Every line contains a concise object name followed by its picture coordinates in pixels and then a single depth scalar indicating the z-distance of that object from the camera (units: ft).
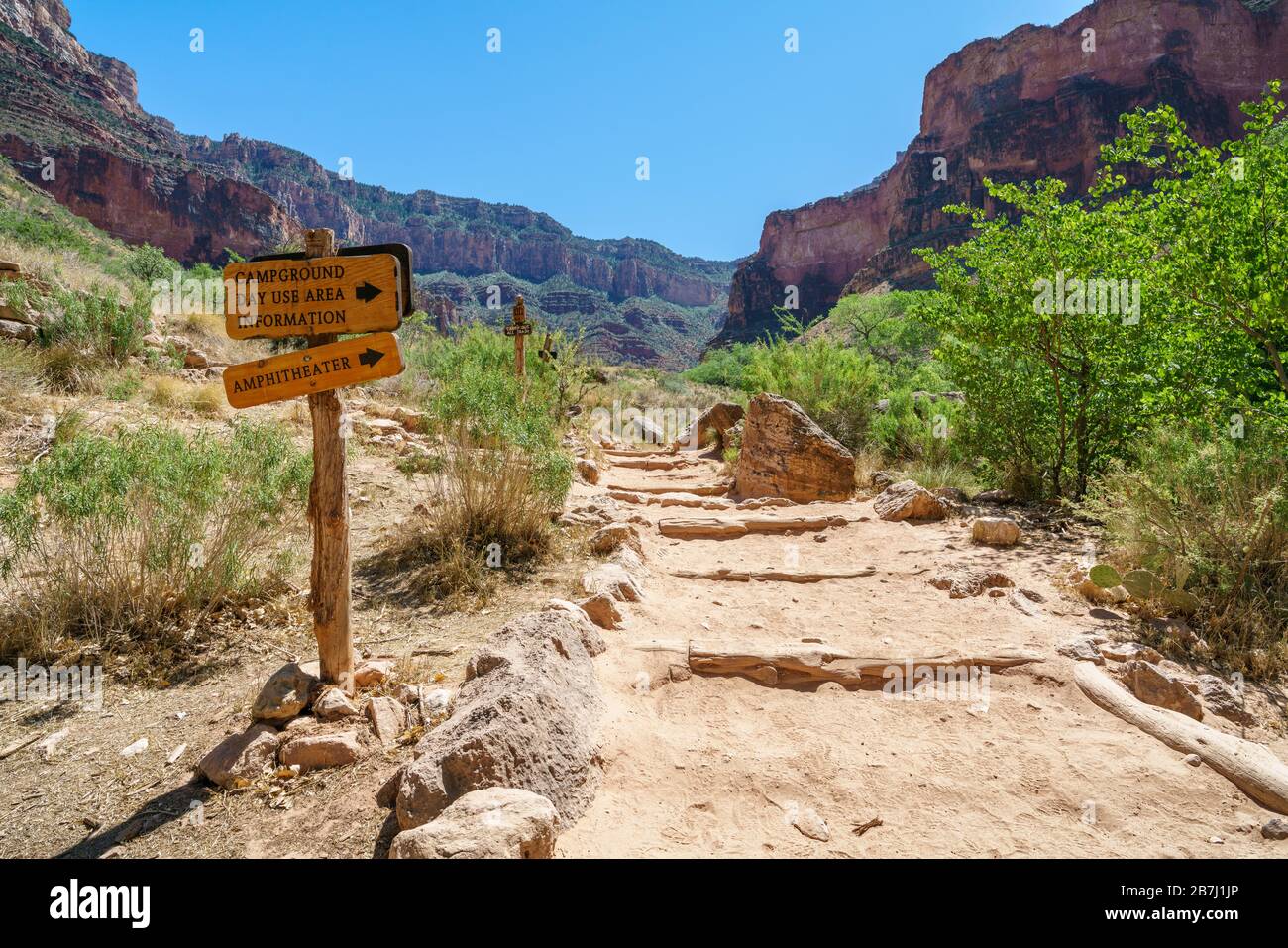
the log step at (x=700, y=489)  26.65
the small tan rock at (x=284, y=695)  8.09
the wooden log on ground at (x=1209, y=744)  7.05
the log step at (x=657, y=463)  34.55
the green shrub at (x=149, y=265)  47.98
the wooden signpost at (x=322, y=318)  7.88
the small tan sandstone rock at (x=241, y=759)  7.26
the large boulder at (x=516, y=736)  6.38
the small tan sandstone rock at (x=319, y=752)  7.48
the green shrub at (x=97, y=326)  23.66
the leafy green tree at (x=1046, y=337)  18.11
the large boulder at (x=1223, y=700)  8.82
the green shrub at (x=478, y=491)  14.33
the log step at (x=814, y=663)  10.20
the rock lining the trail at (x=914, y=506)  19.54
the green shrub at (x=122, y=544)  9.96
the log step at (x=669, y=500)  23.86
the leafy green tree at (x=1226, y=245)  12.84
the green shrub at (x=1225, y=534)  10.44
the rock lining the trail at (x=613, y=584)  12.77
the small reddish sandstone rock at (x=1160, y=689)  8.96
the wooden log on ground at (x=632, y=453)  38.47
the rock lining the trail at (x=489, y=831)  5.05
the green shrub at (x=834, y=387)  31.65
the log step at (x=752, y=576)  15.33
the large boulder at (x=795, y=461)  24.25
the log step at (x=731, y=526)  19.51
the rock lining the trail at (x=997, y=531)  16.23
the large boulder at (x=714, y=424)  39.50
